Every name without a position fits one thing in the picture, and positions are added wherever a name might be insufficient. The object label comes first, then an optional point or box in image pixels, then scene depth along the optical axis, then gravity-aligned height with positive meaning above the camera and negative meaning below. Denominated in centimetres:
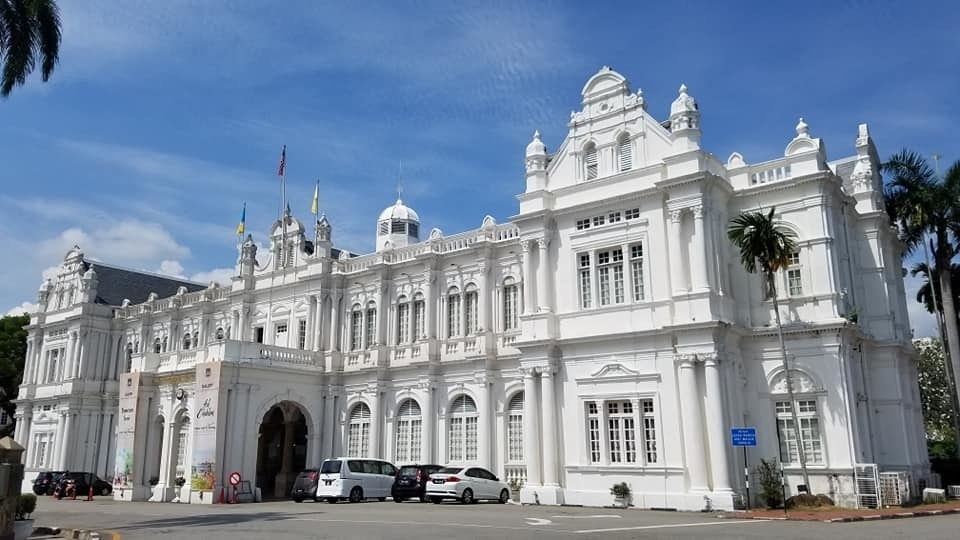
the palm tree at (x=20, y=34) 2183 +1183
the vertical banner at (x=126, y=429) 3403 +148
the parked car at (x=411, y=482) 2692 -74
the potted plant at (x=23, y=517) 1592 -108
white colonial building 2339 +393
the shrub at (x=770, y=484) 2181 -78
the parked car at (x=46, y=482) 4000 -86
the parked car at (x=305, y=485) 2862 -85
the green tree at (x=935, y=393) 4938 +370
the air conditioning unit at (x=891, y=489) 2219 -97
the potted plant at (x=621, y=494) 2381 -109
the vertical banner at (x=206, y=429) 3064 +131
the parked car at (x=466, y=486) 2548 -85
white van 2764 -69
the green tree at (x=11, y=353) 5343 +749
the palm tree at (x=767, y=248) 2258 +586
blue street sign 2047 +50
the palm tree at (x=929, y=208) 2980 +919
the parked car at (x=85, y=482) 3831 -86
